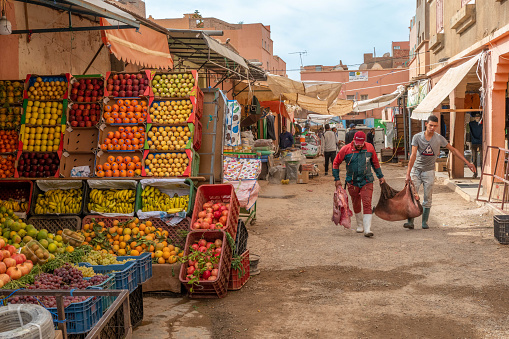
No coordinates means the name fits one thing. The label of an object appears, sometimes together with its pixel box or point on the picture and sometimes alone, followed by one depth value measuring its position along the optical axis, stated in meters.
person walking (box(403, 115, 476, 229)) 9.09
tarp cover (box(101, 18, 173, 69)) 7.71
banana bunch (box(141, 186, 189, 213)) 6.96
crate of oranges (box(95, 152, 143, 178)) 7.40
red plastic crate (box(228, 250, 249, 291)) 6.26
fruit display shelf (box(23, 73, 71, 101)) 7.76
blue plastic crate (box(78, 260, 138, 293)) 4.59
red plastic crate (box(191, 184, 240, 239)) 6.53
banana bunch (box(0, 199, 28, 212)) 7.30
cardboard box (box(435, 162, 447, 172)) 19.07
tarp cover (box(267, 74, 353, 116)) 16.22
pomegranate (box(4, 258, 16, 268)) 4.41
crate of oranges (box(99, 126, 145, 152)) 7.55
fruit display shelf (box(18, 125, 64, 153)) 7.62
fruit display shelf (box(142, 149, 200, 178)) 7.31
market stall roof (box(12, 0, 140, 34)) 5.80
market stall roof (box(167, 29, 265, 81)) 10.16
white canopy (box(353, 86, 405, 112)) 23.44
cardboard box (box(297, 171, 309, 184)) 18.08
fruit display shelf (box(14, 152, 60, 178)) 7.52
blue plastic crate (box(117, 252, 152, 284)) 5.04
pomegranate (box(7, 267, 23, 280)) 4.32
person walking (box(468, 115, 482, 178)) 16.42
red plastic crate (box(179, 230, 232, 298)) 5.88
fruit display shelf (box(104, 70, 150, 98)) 7.77
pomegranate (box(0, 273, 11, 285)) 4.15
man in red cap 8.88
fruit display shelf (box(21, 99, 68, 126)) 7.68
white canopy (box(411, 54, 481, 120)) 11.69
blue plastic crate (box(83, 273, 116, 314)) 4.03
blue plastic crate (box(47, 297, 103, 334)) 3.61
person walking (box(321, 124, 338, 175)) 19.59
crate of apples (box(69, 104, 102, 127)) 7.73
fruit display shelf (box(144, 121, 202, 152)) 7.45
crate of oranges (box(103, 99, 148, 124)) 7.67
